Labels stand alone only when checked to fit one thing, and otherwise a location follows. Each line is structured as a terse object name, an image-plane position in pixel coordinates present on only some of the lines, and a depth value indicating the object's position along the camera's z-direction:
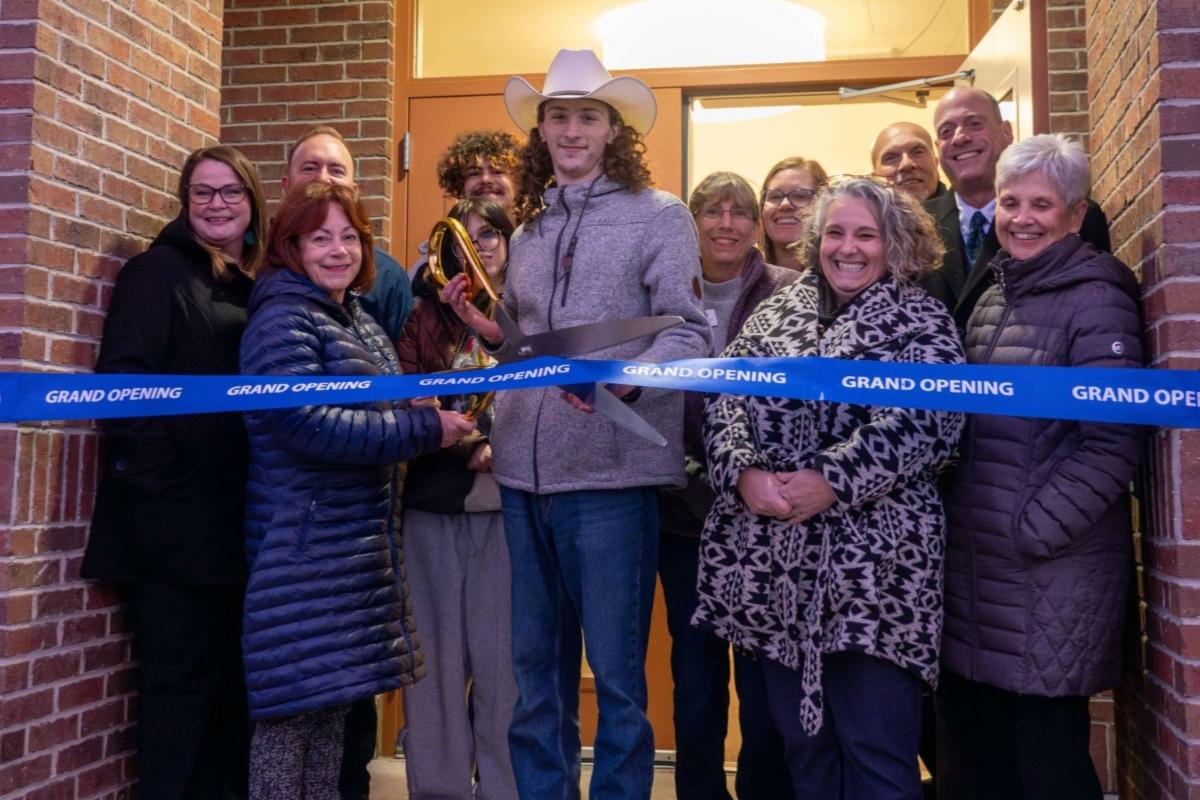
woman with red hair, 3.19
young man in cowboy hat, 3.18
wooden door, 5.50
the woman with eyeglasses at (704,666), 3.61
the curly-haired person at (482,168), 4.42
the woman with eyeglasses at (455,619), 3.94
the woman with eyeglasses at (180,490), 3.44
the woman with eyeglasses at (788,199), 4.28
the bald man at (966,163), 4.00
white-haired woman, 2.92
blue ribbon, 2.74
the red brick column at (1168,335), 2.95
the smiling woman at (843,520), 2.89
